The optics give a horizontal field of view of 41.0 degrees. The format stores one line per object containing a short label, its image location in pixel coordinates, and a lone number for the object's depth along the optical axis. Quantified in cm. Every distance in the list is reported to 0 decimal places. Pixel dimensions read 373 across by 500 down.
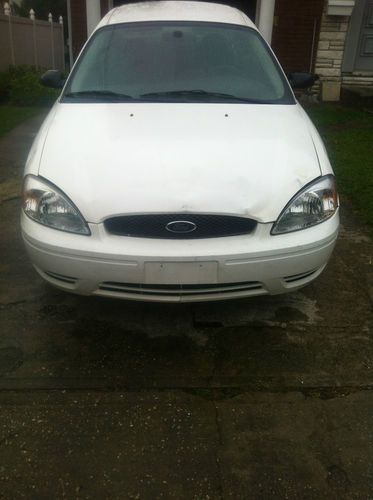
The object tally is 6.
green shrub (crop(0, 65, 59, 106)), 964
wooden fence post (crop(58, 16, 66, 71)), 1476
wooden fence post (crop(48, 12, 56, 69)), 1382
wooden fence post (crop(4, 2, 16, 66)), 1088
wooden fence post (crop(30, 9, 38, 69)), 1232
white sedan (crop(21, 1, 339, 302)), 246
